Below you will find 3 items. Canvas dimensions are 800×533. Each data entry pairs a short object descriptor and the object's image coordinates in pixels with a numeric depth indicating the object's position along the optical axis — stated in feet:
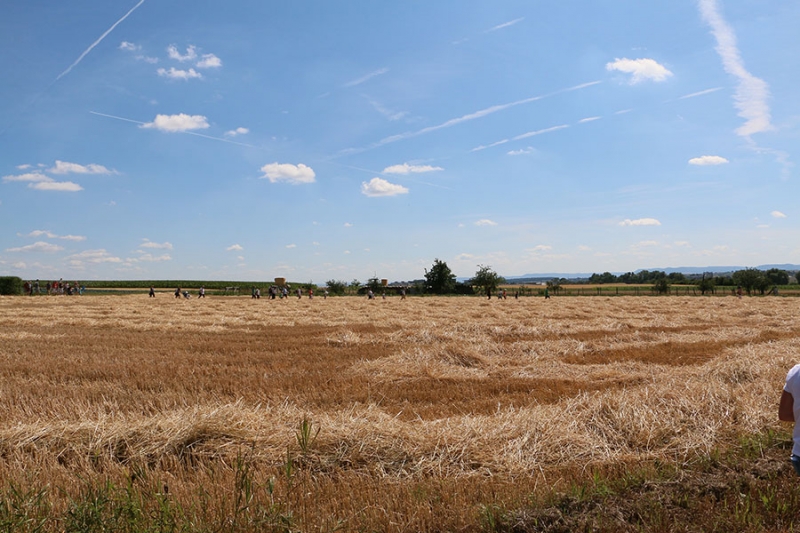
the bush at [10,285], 177.06
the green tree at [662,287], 239.15
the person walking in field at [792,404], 12.38
